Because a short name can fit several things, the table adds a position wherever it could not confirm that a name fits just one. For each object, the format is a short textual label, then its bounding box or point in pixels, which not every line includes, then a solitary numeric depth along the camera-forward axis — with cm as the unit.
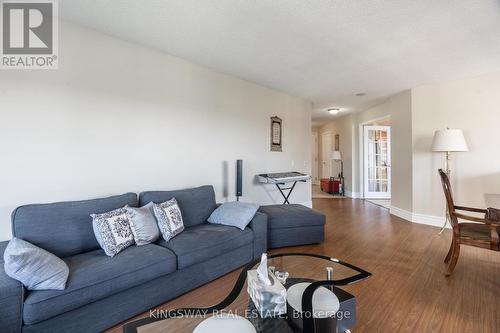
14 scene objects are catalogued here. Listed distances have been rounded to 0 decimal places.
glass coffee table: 128
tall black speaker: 376
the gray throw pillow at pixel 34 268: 143
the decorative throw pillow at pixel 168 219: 235
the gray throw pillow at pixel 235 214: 280
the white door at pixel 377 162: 711
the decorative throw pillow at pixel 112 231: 197
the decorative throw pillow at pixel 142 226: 218
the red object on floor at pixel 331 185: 806
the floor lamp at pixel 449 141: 377
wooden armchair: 228
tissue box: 137
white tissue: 143
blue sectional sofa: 145
